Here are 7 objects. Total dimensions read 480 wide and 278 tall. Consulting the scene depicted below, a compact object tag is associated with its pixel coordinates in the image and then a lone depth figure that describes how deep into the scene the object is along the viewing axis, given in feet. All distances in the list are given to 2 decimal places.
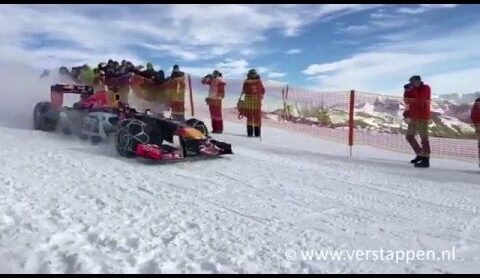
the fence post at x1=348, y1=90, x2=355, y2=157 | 37.27
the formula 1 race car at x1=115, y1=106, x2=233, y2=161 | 26.53
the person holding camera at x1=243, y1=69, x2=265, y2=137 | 43.42
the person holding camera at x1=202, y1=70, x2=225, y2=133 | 46.21
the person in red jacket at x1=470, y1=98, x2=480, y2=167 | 32.35
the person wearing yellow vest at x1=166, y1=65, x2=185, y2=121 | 49.19
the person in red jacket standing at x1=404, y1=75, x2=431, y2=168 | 32.22
